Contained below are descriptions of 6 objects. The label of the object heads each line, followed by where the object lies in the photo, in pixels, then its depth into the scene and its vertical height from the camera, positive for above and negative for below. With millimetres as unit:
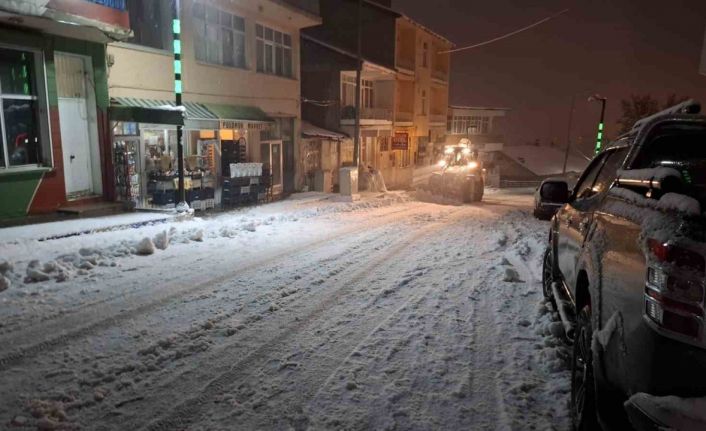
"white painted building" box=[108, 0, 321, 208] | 15008 +2214
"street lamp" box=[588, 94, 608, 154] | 29891 +1866
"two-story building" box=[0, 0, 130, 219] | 10805 +934
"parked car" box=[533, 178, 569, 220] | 5766 -491
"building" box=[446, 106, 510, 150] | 56703 +2668
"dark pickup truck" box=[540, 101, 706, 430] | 2271 -726
